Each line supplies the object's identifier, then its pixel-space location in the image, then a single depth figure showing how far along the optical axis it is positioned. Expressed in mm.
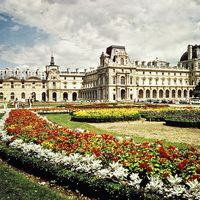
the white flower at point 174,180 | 5776
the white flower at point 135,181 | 6180
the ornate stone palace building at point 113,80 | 78375
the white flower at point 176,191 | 5566
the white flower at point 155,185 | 5832
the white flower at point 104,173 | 6793
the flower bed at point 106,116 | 21672
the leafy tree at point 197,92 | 75000
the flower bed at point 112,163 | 5934
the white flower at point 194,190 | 5395
